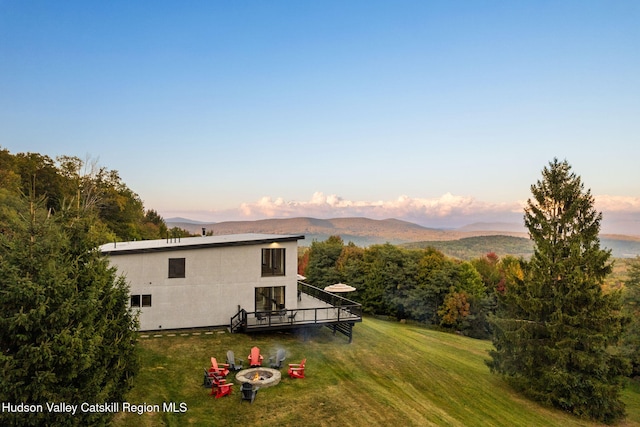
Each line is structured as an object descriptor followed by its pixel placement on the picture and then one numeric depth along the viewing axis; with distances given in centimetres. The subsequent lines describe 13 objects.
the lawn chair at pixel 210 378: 1216
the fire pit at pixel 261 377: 1239
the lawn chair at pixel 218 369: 1259
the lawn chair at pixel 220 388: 1168
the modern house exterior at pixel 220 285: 1750
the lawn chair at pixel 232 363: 1347
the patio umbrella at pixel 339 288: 2264
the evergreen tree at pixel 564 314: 1616
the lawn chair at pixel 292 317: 1770
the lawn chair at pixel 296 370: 1337
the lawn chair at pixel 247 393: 1137
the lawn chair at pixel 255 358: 1392
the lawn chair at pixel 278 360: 1391
